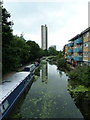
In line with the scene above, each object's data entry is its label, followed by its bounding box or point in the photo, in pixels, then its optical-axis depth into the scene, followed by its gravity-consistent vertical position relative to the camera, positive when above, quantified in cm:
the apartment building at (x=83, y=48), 1614 +261
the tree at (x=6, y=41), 1052 +241
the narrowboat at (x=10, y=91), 598 -275
